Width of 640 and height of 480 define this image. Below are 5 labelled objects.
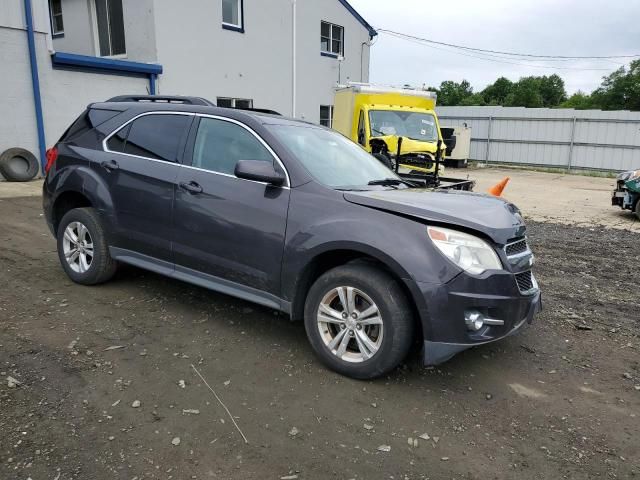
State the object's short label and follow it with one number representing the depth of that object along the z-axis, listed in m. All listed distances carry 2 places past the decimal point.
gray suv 3.23
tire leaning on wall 11.95
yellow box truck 10.87
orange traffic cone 5.92
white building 12.16
